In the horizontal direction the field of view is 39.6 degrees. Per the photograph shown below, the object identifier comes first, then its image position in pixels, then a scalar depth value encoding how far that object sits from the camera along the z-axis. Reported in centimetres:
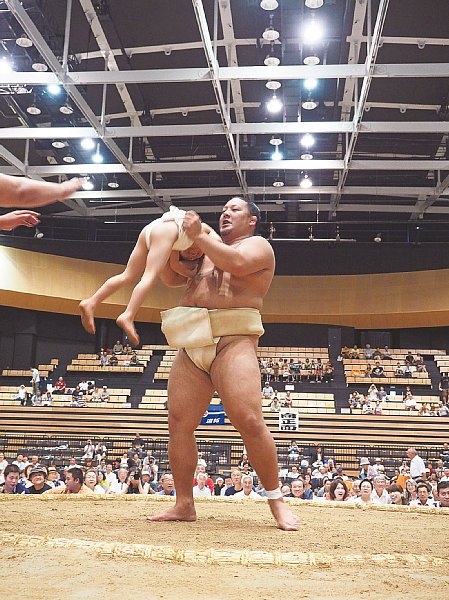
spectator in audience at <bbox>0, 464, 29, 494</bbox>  588
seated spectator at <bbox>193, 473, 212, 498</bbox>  656
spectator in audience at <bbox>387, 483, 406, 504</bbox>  606
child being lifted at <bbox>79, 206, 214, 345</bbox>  255
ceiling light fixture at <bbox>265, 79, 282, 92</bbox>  1041
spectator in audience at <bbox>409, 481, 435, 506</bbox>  585
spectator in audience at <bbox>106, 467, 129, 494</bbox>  686
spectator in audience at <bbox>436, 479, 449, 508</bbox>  496
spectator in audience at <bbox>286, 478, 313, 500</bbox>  624
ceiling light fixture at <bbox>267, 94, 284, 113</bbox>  1113
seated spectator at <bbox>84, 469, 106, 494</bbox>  642
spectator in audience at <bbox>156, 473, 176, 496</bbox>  609
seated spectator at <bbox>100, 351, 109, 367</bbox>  1772
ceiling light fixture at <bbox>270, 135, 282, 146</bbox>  1303
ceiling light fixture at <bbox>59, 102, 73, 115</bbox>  1145
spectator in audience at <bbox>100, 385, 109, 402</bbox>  1532
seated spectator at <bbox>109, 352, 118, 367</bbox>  1761
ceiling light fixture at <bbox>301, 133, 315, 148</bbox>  1244
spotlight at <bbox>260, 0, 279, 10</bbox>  826
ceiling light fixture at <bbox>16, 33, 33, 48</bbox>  921
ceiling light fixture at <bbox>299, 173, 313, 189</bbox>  1467
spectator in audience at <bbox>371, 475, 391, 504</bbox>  615
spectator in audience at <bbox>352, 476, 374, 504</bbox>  573
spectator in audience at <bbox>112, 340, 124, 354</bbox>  1880
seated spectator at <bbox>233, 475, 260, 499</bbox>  625
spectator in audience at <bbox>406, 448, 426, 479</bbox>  896
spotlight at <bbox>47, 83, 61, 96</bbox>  1095
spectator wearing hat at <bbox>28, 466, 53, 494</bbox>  587
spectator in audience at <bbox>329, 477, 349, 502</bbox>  564
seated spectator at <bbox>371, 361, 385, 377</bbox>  1659
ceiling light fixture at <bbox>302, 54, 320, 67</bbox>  938
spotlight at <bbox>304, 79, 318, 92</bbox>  1092
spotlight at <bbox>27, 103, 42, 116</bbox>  1143
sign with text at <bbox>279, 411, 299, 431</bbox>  1189
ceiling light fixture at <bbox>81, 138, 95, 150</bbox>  1339
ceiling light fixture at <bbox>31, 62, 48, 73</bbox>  988
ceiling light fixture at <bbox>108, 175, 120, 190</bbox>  1568
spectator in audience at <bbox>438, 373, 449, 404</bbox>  1489
